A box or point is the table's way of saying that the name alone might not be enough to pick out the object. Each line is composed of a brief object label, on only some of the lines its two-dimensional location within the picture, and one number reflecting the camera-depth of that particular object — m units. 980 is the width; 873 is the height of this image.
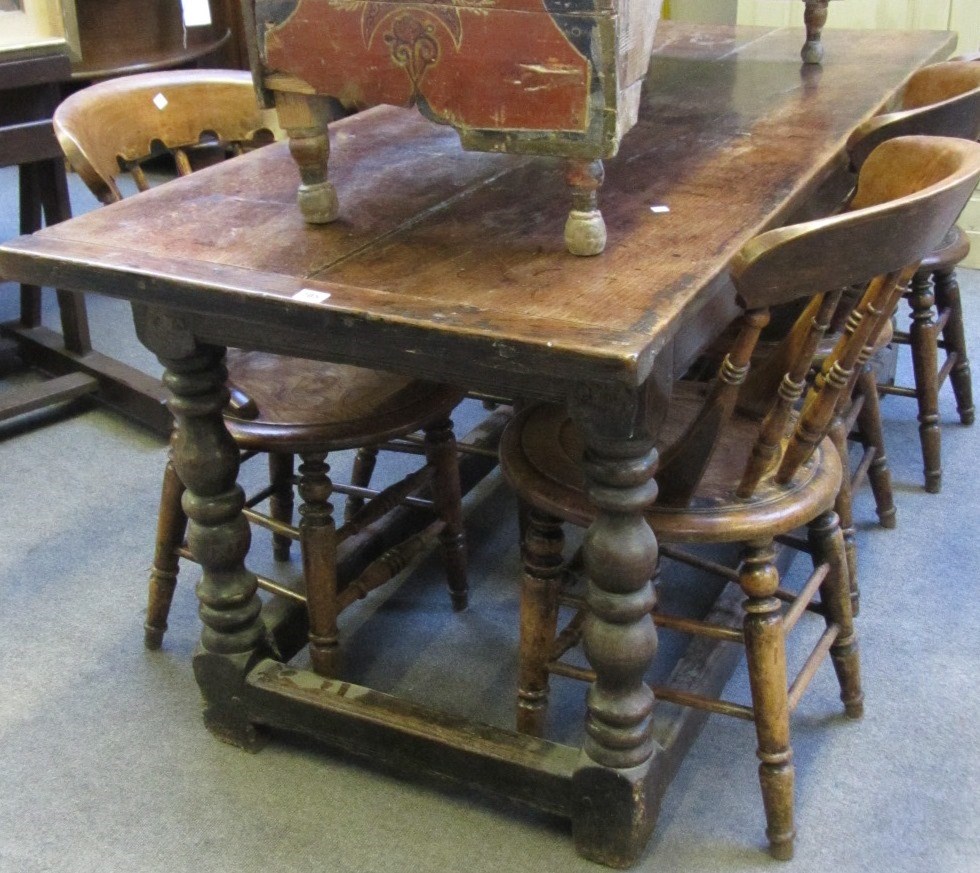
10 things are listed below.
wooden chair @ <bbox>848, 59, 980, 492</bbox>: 1.94
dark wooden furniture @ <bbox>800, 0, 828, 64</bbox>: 2.47
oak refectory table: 1.40
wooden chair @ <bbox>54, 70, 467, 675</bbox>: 1.91
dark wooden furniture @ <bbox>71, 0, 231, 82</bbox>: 3.94
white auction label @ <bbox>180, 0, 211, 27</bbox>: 4.73
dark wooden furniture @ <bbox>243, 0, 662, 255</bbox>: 1.39
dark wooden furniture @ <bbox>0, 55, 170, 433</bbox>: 2.87
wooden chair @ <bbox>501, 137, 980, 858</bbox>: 1.39
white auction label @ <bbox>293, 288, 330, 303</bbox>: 1.43
